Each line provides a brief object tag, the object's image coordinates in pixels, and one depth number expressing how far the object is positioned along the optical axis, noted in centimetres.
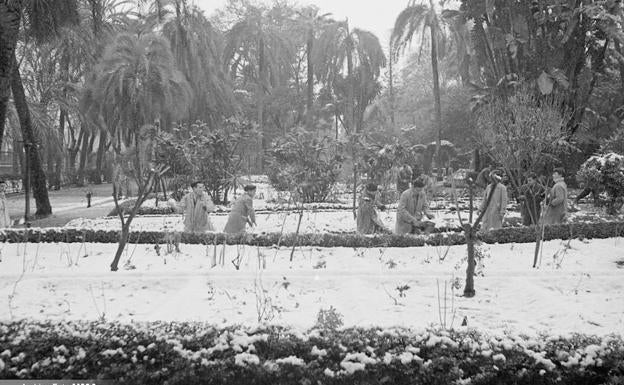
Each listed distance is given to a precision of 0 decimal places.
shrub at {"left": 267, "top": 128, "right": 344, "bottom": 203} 1735
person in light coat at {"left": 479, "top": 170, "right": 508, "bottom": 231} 934
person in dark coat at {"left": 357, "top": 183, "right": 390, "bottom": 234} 937
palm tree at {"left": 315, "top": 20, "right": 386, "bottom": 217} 3381
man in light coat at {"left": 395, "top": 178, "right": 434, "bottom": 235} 858
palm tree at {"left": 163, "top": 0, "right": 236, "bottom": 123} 2573
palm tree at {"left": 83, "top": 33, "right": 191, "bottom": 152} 2122
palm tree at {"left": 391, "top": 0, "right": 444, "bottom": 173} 2491
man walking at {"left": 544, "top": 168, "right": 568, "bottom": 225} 952
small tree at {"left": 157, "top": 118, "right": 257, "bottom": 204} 1681
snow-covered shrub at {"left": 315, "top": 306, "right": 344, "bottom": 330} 410
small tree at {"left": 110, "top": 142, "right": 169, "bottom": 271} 643
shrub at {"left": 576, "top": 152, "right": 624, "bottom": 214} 1230
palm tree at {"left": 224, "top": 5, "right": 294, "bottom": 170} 3238
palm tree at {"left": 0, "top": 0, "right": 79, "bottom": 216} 601
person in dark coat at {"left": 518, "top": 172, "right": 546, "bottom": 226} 1193
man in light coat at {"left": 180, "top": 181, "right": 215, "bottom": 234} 932
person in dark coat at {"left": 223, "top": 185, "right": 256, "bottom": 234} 914
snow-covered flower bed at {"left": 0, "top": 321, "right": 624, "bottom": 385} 325
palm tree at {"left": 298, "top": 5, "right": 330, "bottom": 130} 3169
